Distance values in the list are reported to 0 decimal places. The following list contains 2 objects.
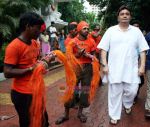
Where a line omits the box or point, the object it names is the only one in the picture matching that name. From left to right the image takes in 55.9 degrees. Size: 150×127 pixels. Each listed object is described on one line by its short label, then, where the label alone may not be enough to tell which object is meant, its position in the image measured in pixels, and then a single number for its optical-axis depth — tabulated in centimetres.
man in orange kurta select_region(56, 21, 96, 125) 248
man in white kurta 237
